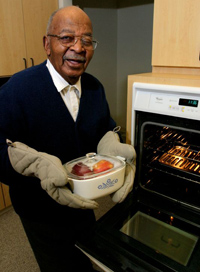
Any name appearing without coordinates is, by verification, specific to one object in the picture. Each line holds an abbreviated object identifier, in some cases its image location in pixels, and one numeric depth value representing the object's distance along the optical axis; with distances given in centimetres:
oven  88
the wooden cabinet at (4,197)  196
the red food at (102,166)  83
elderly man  78
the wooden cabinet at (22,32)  175
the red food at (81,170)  81
